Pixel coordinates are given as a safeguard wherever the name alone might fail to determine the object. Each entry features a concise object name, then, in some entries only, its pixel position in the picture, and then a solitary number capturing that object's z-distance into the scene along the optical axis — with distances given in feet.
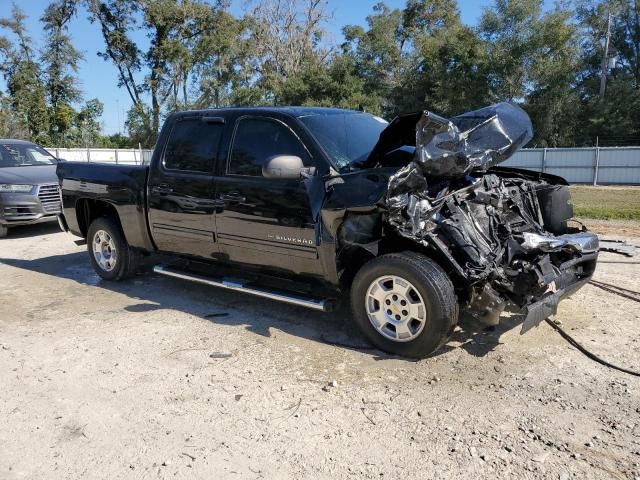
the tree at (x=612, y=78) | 104.58
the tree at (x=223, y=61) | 131.13
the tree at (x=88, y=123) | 138.10
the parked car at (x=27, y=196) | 32.71
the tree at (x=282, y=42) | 139.44
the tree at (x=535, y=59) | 99.91
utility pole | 109.40
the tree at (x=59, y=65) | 129.70
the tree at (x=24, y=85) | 126.21
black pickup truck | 13.39
